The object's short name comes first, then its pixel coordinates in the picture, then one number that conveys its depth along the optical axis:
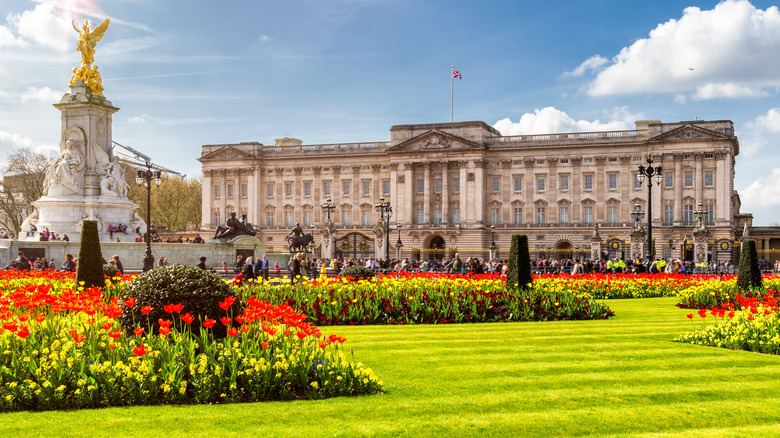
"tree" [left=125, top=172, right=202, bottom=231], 87.50
